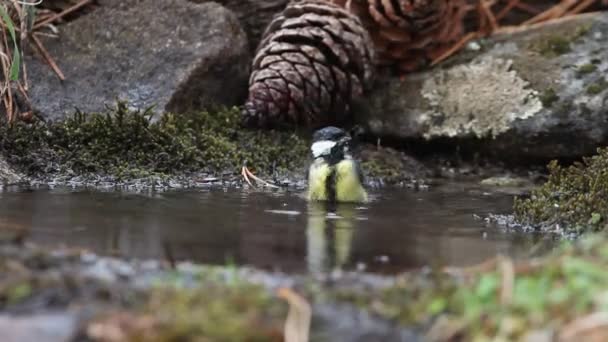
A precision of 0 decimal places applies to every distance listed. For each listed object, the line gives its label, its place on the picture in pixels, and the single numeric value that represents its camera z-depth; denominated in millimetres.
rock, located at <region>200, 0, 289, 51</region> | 15719
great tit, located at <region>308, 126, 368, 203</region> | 10914
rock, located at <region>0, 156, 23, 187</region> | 10977
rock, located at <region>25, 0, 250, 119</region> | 13586
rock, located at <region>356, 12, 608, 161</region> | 13937
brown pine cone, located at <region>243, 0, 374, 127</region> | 14047
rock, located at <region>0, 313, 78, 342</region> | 4539
